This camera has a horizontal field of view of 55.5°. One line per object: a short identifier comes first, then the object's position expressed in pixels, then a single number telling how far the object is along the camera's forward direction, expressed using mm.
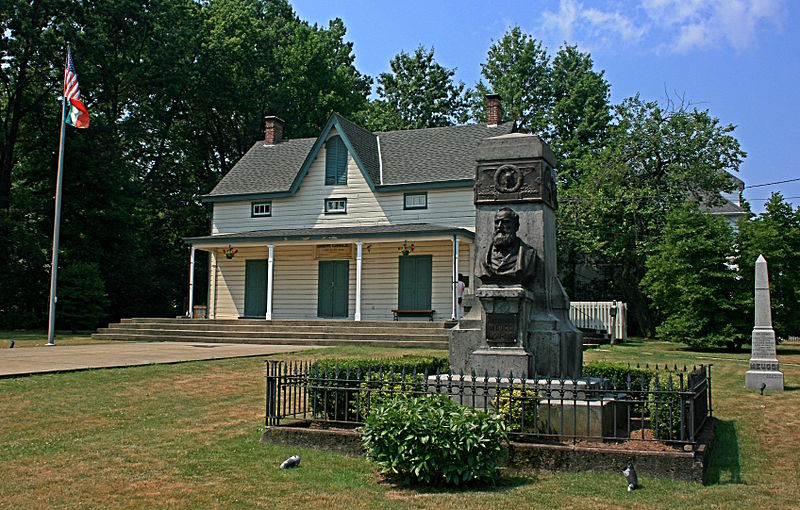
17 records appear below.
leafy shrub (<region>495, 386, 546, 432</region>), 7750
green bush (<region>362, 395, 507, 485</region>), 6797
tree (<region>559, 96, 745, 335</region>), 32500
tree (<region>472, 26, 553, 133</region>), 42525
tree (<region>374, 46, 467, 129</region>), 46750
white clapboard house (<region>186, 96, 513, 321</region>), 27875
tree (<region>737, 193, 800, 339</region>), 24516
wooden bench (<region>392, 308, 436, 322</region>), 27438
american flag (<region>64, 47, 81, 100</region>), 24297
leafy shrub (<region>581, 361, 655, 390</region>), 10242
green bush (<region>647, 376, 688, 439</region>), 7594
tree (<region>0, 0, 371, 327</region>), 33531
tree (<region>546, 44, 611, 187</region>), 40219
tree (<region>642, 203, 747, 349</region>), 24250
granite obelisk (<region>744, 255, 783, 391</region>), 13641
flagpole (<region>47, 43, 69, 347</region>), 23375
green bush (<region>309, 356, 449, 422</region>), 8398
